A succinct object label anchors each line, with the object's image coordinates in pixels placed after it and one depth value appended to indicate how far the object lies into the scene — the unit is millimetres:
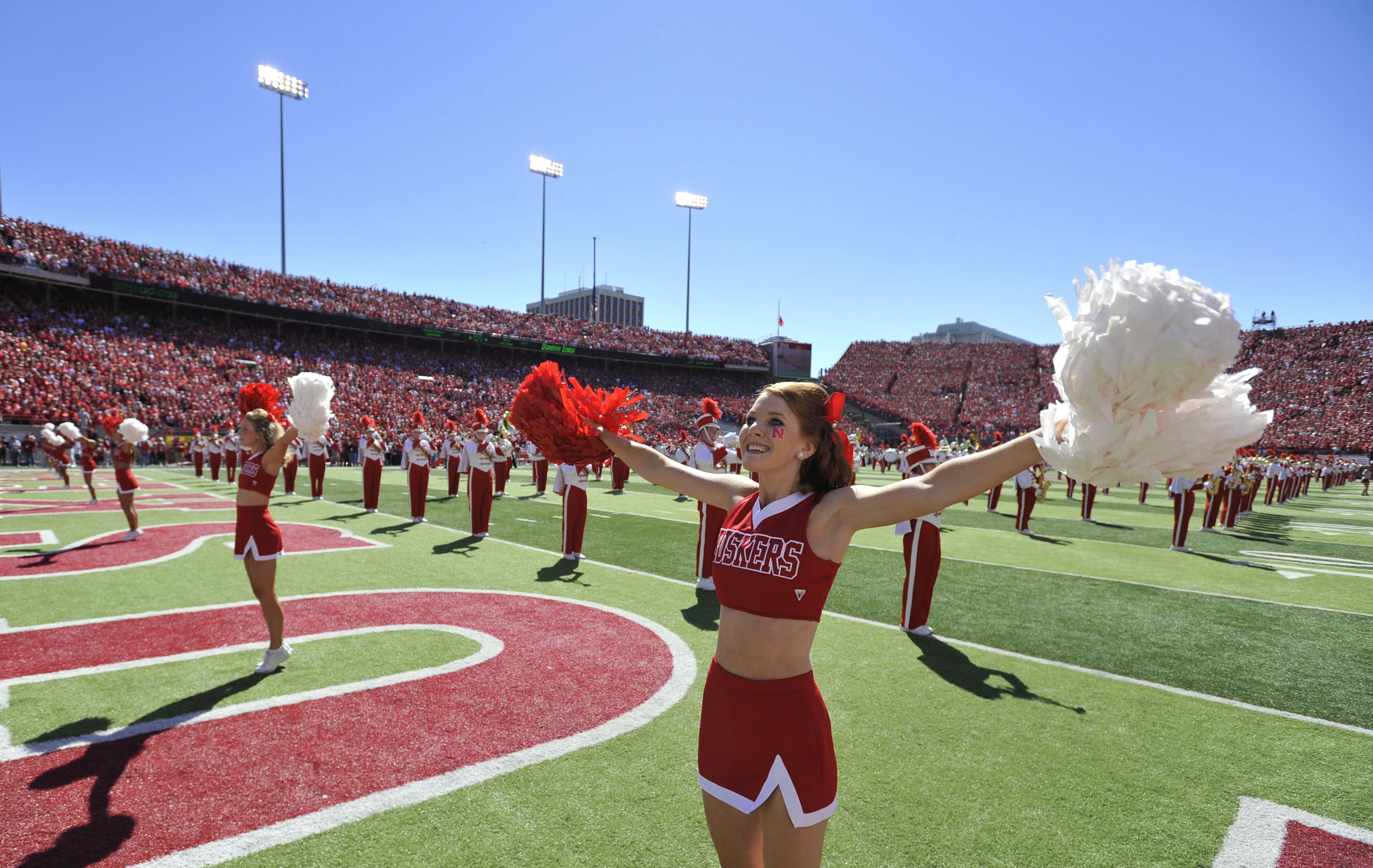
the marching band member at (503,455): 14922
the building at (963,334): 102125
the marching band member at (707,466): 7723
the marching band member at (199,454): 23156
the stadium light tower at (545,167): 53781
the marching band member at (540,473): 19266
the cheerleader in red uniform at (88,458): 11617
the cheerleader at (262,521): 4789
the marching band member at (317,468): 15945
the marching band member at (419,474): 12570
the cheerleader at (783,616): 1917
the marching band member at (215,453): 21469
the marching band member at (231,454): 19453
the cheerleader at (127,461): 9180
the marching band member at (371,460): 13422
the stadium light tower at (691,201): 62125
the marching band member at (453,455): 17500
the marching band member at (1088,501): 15891
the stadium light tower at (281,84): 41344
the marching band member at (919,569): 6168
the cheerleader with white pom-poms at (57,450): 15578
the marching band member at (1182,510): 11836
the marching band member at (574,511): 9148
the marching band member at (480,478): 11031
